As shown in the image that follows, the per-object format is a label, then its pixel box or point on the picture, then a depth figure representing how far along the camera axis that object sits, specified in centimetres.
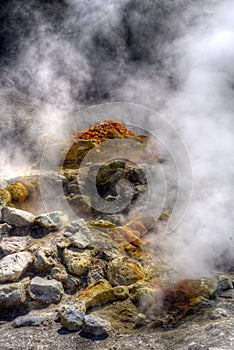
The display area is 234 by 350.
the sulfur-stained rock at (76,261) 648
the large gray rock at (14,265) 614
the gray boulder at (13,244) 677
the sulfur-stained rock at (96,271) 643
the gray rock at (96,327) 506
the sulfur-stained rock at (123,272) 639
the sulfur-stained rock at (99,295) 570
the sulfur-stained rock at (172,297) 560
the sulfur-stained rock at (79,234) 696
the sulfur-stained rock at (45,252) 643
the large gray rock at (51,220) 727
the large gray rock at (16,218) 738
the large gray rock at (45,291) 591
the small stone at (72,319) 520
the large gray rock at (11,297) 579
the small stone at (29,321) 543
